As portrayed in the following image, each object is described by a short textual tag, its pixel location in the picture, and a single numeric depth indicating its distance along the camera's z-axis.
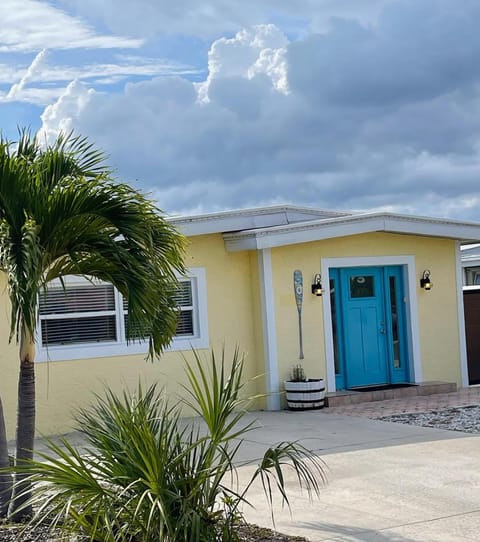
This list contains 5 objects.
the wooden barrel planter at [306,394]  13.55
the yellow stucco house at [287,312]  12.74
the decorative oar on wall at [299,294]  14.22
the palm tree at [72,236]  6.47
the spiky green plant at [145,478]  5.28
